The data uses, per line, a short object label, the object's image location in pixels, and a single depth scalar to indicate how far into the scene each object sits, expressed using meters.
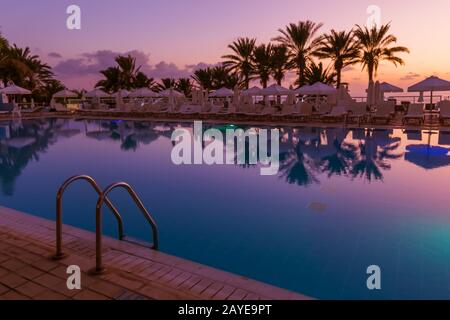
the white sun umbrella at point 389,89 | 19.84
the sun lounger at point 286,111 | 20.31
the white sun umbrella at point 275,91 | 21.55
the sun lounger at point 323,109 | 20.30
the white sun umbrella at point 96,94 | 30.44
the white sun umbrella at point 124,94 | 30.31
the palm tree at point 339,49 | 26.67
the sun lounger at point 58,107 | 29.59
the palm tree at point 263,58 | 31.45
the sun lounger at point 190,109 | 24.28
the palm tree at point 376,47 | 25.78
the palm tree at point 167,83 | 42.66
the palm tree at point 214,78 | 38.53
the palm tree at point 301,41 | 28.12
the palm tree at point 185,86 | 42.22
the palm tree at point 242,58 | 32.41
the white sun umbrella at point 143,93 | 28.73
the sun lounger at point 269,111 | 20.67
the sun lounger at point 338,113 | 18.33
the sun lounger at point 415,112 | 16.73
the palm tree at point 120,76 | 41.91
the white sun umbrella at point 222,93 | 26.21
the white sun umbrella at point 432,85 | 16.38
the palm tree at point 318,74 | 30.12
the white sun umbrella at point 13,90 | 26.05
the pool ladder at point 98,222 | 3.15
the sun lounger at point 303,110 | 20.39
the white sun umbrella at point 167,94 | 27.61
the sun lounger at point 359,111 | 18.14
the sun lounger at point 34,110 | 27.42
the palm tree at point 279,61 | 29.89
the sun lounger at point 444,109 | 15.97
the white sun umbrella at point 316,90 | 19.95
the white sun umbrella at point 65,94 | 30.21
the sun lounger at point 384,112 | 17.50
